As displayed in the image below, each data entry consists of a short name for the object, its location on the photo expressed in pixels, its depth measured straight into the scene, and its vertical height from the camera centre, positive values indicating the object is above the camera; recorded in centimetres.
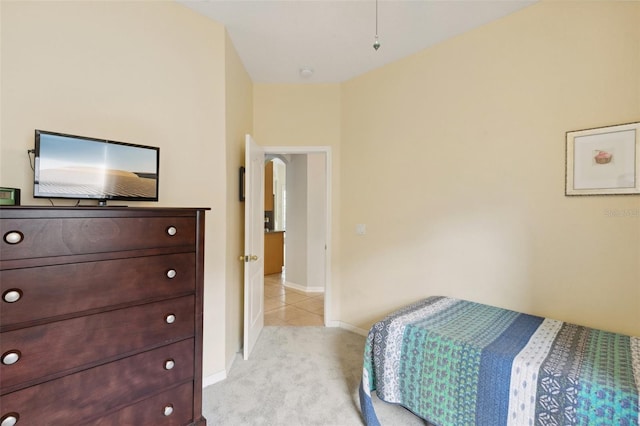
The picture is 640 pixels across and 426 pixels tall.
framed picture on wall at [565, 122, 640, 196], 163 +33
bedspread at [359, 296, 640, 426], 119 -79
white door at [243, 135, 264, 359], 248 -34
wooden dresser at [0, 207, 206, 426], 102 -46
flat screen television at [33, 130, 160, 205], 132 +22
